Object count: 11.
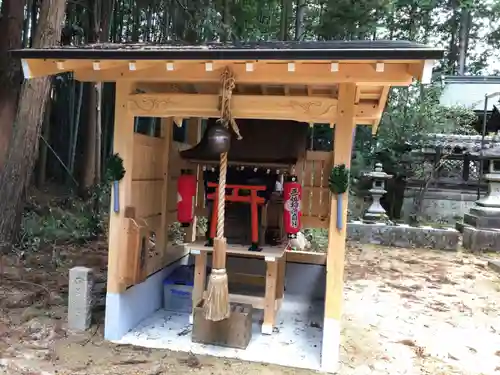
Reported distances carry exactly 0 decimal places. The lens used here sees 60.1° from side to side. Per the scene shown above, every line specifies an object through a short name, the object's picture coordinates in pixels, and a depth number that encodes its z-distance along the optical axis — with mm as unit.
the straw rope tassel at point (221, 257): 3244
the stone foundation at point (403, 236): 8938
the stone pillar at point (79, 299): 3766
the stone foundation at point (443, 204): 12406
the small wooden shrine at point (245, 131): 3037
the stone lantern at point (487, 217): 8922
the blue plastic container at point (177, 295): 4398
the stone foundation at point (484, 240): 8898
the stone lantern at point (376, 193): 9984
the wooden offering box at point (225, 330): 3582
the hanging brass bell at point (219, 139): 3199
